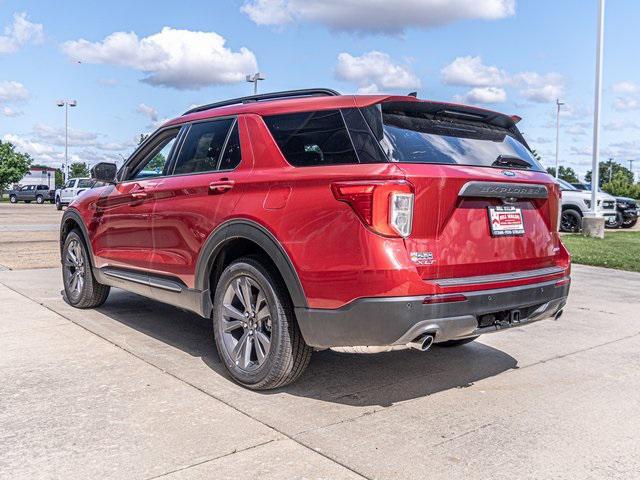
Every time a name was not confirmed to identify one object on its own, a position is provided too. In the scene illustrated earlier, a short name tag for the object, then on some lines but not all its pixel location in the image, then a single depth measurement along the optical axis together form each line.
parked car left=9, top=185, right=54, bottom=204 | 53.28
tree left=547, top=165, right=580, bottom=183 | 112.96
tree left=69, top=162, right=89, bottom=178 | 122.71
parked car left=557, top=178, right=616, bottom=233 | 18.11
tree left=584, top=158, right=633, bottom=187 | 122.19
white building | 84.79
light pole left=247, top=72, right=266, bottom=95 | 31.38
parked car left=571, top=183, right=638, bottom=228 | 22.33
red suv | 3.29
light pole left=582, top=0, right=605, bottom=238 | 16.00
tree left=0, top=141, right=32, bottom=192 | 69.88
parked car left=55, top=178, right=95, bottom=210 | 35.41
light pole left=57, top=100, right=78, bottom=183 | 64.38
